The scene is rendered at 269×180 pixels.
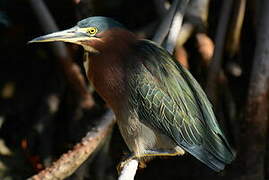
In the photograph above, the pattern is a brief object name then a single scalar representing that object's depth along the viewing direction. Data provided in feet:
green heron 18.63
